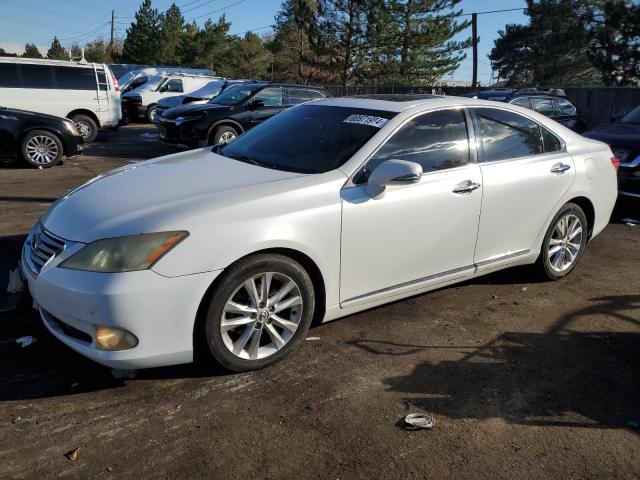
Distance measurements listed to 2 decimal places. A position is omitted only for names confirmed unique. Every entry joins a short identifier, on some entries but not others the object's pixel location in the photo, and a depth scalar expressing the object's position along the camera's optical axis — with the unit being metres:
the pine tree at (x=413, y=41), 34.91
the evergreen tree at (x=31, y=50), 71.61
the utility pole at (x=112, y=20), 70.09
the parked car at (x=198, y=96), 18.36
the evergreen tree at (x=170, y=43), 50.12
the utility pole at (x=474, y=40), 30.64
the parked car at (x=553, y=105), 12.38
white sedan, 2.91
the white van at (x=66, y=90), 13.44
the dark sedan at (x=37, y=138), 9.90
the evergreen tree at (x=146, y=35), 50.62
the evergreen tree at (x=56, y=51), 71.75
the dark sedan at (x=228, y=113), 11.49
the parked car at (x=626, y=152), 7.53
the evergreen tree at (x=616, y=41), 27.41
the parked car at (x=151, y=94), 21.19
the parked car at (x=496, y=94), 12.57
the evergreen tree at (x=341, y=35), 35.72
